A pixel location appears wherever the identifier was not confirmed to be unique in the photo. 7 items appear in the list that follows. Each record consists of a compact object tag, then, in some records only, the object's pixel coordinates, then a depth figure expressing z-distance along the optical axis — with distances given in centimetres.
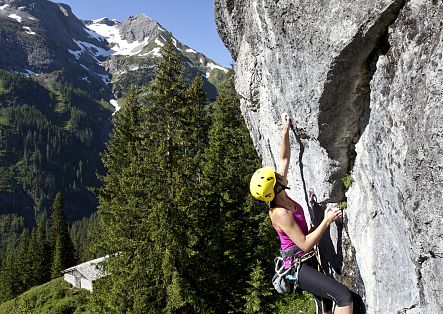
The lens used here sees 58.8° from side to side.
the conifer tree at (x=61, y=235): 6334
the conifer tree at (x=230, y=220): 2206
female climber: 661
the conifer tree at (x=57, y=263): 6131
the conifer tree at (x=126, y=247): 1892
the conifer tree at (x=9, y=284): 6256
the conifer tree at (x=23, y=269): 6266
